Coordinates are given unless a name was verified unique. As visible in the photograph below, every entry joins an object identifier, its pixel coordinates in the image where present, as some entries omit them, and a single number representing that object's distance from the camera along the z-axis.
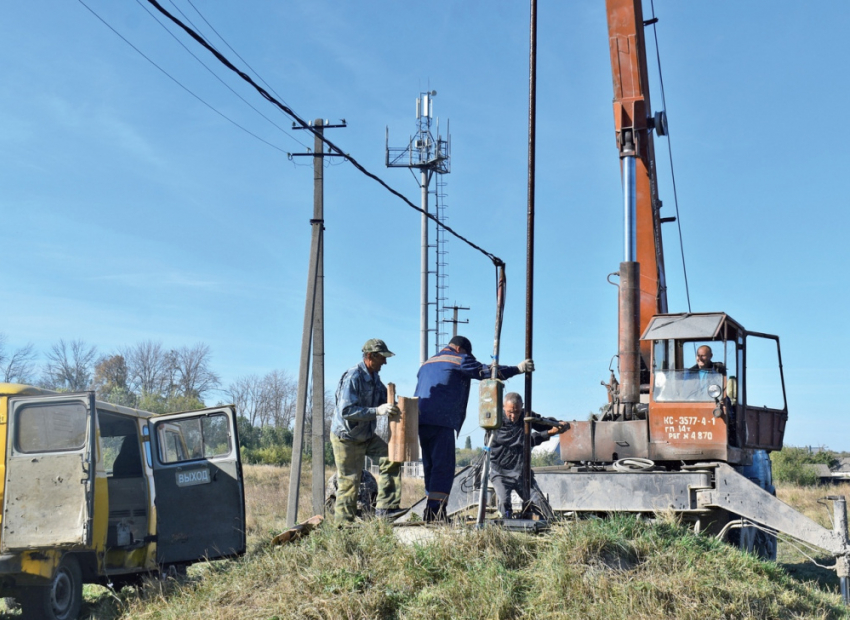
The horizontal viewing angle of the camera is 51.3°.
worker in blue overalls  8.23
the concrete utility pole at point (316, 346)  16.61
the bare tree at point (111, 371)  60.82
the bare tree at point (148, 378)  59.44
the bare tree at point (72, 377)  55.06
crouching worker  9.62
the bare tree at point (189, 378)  58.22
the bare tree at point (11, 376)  48.56
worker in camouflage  8.29
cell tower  43.31
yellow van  8.07
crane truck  9.43
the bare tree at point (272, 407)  72.56
